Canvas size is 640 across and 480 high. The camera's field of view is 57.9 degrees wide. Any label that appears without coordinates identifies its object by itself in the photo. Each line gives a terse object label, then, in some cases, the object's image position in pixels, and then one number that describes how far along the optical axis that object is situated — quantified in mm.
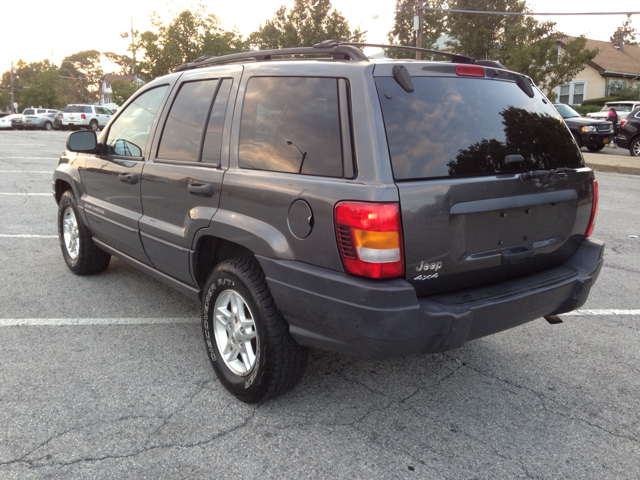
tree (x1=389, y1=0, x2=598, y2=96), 30094
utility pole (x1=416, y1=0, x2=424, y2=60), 26750
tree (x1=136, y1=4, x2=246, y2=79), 41781
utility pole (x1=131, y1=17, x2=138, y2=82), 44872
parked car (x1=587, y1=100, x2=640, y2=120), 25812
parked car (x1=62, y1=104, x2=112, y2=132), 40188
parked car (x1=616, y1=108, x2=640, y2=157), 18422
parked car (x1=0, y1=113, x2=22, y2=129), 43844
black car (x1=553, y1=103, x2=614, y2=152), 19750
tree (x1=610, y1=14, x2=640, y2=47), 58459
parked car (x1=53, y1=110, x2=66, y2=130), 40912
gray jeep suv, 2561
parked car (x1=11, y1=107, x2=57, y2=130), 42688
